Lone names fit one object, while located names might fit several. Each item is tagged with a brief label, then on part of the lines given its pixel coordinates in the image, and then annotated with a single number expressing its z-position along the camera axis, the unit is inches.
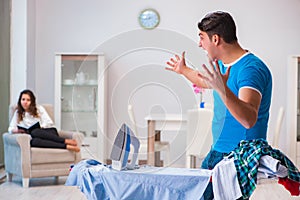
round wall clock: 333.7
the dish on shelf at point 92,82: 273.4
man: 78.9
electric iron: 91.8
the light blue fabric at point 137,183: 95.3
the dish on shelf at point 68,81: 322.0
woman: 264.1
